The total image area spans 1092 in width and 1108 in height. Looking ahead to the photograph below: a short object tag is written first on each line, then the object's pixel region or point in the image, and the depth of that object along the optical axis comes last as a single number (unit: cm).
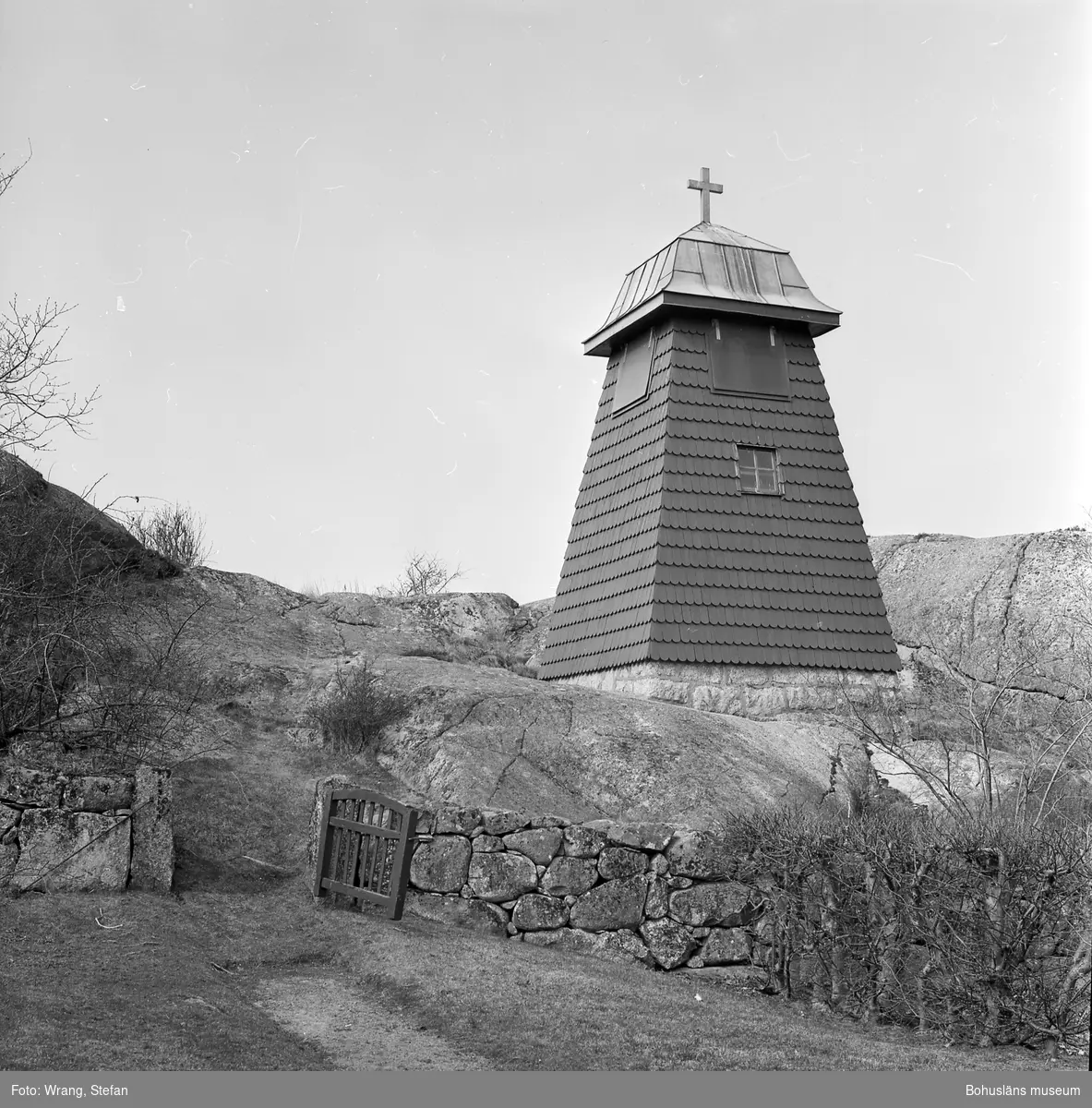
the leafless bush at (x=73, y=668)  1218
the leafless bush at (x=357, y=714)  1552
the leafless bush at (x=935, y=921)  931
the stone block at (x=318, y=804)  1253
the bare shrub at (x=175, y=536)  2616
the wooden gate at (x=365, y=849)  1133
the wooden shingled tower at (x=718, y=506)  2055
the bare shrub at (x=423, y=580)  3662
